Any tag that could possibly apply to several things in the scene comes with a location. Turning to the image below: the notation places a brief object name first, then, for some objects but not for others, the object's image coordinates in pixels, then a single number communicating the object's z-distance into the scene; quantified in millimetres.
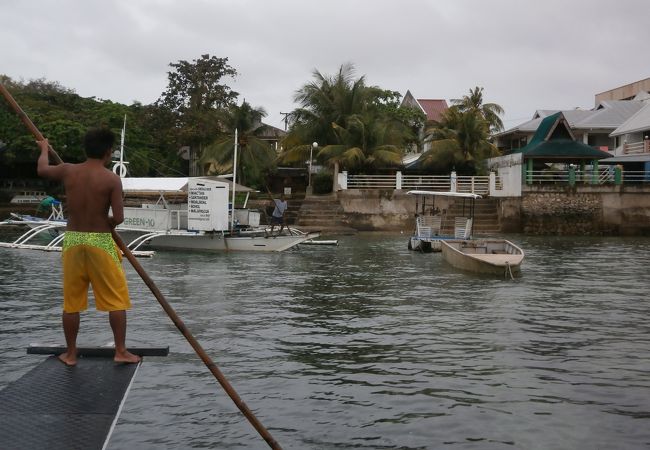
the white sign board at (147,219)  24578
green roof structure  37156
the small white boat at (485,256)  17391
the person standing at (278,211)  25620
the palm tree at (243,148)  40062
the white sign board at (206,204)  23062
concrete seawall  35656
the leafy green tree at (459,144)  40938
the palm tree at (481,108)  46812
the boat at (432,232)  24297
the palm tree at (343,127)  40000
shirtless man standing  5148
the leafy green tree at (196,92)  44781
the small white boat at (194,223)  23203
